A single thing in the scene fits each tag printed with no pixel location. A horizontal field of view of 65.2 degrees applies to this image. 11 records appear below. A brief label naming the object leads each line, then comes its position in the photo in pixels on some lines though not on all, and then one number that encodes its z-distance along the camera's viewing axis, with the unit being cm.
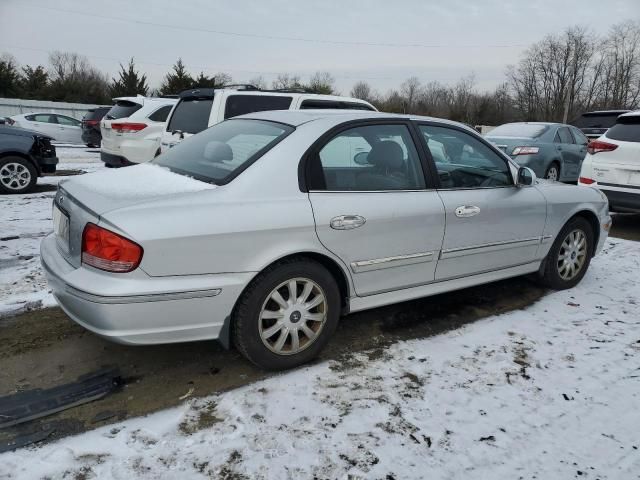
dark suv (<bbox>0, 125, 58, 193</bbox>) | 828
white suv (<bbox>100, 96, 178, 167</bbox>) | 966
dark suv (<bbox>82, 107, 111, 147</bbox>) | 1727
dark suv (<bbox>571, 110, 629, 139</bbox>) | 1319
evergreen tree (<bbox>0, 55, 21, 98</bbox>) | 3259
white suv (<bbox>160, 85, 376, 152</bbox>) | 704
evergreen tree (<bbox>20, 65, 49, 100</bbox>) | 3480
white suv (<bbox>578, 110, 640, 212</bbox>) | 666
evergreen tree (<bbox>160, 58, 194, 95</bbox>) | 3512
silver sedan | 258
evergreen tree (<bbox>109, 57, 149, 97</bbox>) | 3666
